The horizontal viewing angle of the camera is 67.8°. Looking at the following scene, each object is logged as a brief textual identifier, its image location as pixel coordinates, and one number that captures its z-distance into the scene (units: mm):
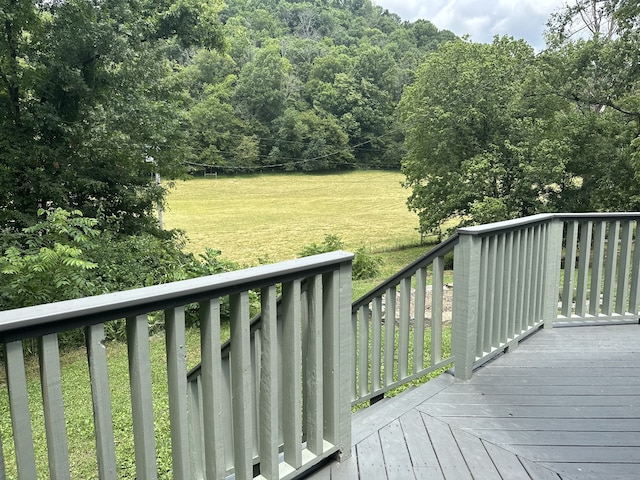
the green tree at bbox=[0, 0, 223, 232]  7633
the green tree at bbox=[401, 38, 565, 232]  14133
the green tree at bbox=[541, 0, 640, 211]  11320
